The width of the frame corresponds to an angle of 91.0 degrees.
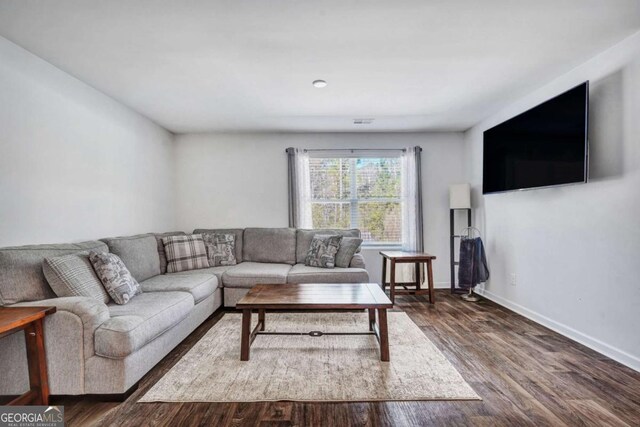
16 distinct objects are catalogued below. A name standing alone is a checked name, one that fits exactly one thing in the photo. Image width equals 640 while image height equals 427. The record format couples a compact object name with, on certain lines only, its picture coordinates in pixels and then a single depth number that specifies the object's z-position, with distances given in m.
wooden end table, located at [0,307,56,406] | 1.73
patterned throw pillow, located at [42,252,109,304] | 2.03
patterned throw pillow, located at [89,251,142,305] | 2.31
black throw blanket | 3.85
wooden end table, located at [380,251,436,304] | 3.79
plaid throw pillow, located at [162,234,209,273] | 3.60
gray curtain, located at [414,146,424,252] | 4.49
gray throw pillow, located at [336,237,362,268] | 3.77
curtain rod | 4.62
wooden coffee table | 2.29
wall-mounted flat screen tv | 2.41
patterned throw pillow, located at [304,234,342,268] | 3.76
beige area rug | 1.92
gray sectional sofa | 1.82
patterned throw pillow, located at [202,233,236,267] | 3.93
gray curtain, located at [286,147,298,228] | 4.52
